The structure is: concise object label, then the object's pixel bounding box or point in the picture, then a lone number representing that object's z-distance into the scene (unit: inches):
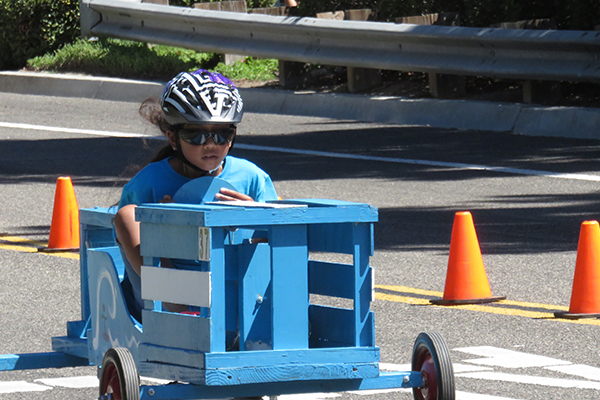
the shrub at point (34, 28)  1469.7
